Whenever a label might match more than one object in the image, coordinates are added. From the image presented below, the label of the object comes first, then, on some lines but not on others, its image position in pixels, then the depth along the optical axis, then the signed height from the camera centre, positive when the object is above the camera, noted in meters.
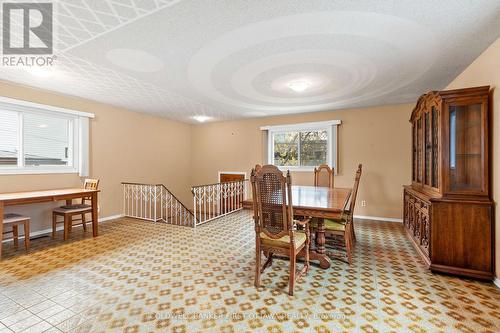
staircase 5.13 -0.80
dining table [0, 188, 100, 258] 3.03 -0.44
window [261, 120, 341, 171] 5.50 +0.56
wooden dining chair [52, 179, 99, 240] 3.68 -0.73
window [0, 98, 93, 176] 3.73 +0.50
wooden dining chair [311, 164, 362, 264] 2.82 -0.74
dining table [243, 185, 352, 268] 2.35 -0.42
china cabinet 2.41 -0.27
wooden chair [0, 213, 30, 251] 3.13 -0.78
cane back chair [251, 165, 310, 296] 2.12 -0.50
